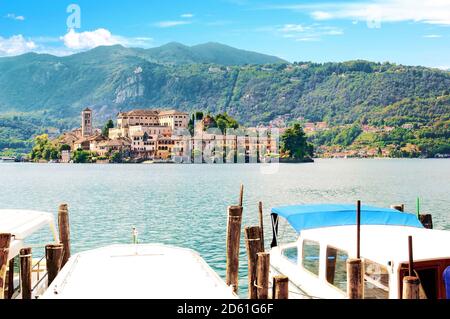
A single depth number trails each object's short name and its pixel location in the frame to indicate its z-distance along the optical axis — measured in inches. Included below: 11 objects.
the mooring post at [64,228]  703.1
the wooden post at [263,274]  506.0
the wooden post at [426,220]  779.4
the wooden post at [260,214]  757.3
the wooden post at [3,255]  518.6
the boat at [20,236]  571.5
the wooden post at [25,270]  526.6
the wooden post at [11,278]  569.4
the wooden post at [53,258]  563.8
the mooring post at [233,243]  648.4
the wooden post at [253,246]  597.9
